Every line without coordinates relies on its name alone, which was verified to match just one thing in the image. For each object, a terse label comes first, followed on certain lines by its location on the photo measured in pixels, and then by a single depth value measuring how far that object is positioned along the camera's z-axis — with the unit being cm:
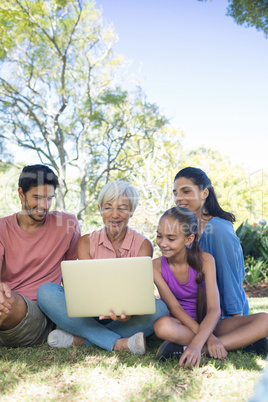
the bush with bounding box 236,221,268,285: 744
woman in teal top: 267
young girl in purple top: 229
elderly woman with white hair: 253
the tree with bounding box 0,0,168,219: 1441
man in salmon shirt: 280
